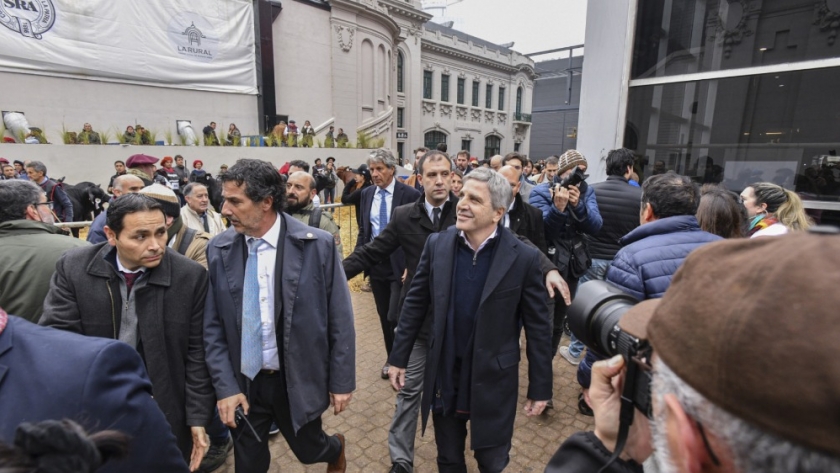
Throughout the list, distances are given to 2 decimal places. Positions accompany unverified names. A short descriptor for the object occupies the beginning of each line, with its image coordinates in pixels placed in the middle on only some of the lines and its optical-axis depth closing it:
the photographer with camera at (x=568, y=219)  3.81
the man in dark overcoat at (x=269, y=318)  2.42
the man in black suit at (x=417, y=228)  3.11
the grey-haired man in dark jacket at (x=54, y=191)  7.55
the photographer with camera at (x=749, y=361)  0.53
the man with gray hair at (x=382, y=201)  4.42
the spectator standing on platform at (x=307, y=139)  18.44
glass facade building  5.33
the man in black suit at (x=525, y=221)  3.80
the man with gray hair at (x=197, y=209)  4.32
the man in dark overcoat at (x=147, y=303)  2.18
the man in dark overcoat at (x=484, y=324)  2.42
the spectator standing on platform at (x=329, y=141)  19.27
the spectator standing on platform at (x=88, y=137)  13.55
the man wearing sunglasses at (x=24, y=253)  2.41
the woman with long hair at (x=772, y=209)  3.56
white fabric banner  15.08
